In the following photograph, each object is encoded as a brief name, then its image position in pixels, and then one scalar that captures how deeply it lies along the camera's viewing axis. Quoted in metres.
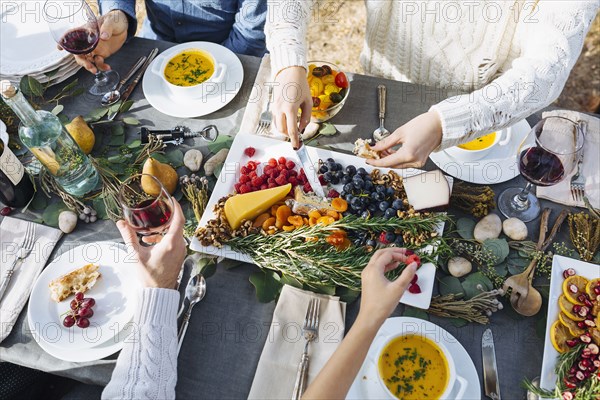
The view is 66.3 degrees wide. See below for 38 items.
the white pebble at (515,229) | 1.35
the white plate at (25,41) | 1.64
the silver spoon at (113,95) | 1.61
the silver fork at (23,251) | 1.29
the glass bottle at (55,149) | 1.30
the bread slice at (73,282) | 1.24
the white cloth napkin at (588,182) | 1.41
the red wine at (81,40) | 1.56
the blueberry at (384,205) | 1.33
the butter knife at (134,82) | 1.58
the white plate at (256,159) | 1.29
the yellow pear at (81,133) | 1.46
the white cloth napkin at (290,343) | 1.15
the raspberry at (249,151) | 1.46
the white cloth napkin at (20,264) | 1.24
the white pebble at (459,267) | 1.30
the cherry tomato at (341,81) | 1.54
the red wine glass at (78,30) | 1.53
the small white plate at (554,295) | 1.12
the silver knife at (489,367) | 1.14
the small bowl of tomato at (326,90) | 1.52
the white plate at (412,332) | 1.09
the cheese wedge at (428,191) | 1.32
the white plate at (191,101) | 1.59
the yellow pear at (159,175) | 1.28
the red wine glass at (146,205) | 1.20
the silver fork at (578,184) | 1.42
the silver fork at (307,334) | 1.13
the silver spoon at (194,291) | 1.25
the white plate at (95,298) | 1.20
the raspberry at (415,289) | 1.22
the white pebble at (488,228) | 1.35
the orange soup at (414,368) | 1.07
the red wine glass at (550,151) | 1.25
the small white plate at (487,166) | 1.44
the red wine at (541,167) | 1.27
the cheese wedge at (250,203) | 1.30
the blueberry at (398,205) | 1.32
